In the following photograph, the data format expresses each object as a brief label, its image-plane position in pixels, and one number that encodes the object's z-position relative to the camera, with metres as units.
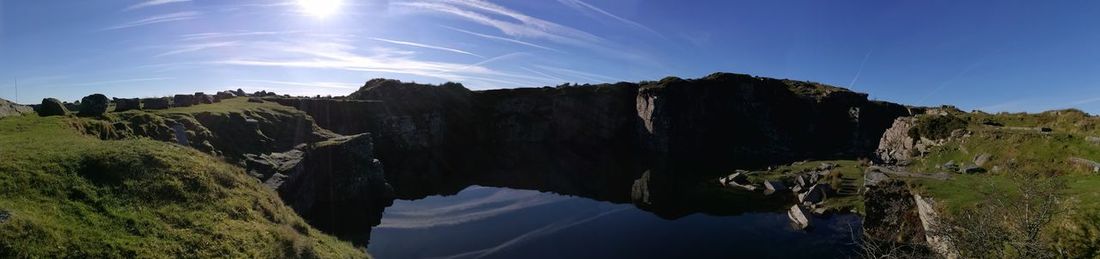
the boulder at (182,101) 46.09
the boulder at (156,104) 39.62
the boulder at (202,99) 50.55
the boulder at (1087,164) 26.34
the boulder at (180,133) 33.18
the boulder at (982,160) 36.99
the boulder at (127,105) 36.78
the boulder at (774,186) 52.78
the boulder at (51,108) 29.98
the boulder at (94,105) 31.95
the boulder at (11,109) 29.45
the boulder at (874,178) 34.53
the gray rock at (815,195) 46.28
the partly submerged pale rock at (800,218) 39.19
